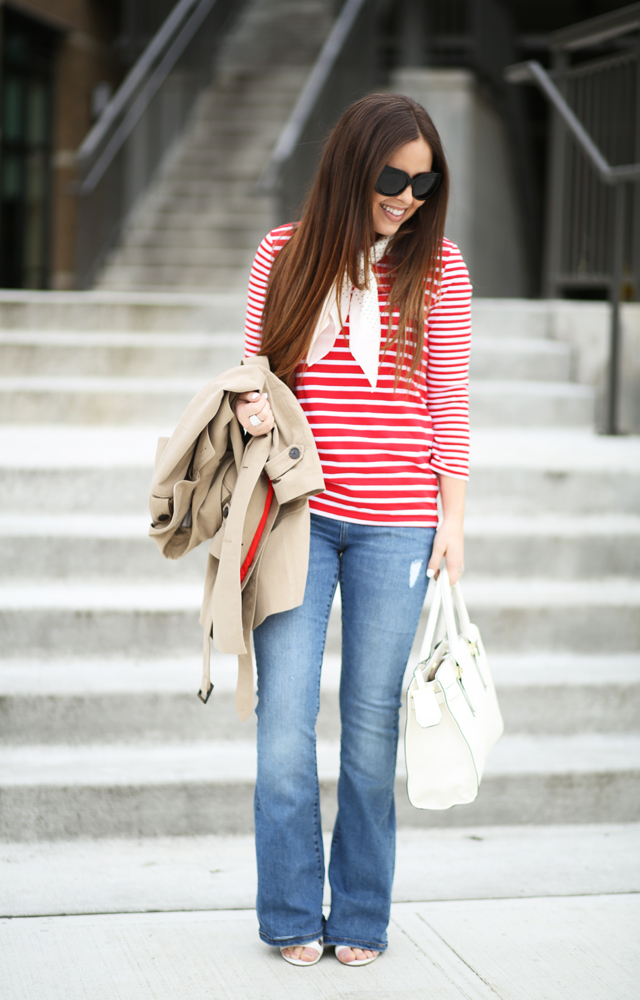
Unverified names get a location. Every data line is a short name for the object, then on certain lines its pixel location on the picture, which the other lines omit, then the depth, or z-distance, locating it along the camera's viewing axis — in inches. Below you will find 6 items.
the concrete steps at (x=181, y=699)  255.0
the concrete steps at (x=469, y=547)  292.5
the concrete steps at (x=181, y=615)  273.4
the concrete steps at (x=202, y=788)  236.7
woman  168.6
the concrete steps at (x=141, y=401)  378.6
